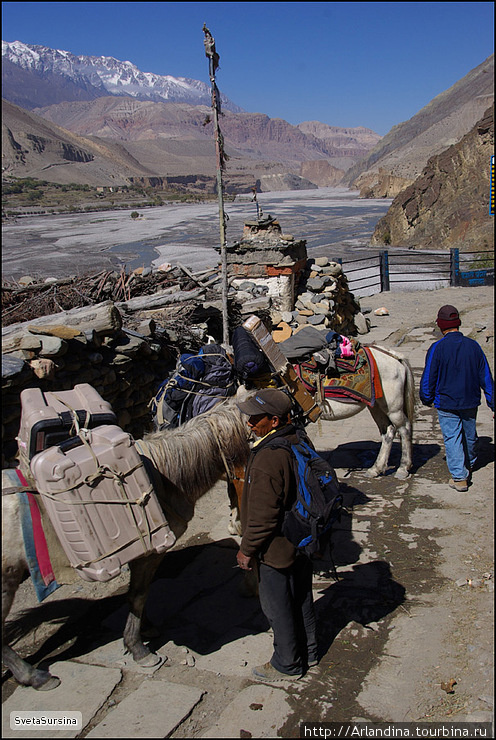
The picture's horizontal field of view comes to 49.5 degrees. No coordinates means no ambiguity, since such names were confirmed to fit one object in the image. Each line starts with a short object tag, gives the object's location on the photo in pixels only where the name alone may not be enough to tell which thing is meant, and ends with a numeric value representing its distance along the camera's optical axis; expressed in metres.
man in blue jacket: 4.80
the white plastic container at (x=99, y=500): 2.56
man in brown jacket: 2.57
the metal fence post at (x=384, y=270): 16.28
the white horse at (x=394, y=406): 5.44
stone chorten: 10.26
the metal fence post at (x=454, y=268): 16.09
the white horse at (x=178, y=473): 3.02
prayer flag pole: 6.29
